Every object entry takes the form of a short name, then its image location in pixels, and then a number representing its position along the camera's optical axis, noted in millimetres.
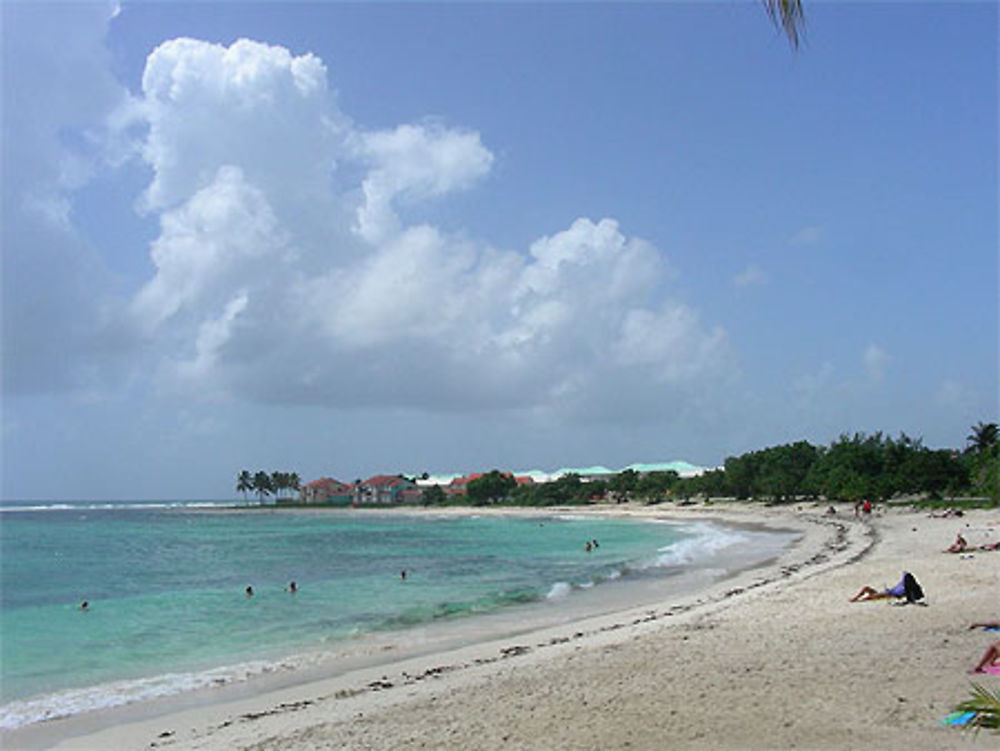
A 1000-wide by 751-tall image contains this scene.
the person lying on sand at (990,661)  8305
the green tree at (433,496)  130000
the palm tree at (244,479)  173625
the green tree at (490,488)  120312
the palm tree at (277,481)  175000
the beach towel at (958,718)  6579
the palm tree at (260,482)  173625
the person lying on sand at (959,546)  22688
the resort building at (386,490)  141125
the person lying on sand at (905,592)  13820
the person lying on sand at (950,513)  39312
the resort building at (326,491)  160000
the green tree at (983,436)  69250
